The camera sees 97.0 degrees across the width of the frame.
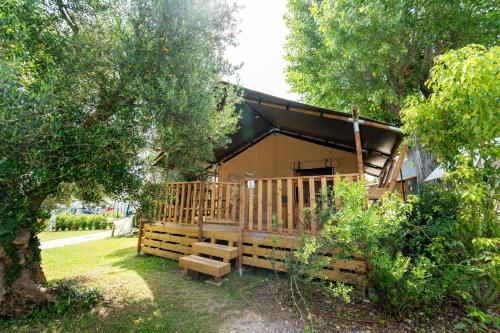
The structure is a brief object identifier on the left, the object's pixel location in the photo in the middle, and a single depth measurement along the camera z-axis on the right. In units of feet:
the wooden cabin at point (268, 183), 13.19
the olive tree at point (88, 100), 7.39
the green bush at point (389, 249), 8.64
